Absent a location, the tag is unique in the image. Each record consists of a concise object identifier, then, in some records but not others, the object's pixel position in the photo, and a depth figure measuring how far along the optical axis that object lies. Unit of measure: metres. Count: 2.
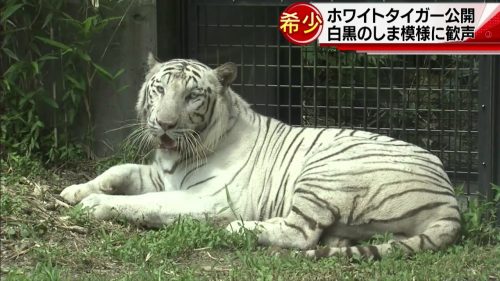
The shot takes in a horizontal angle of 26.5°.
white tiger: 5.82
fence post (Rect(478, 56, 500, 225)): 6.67
